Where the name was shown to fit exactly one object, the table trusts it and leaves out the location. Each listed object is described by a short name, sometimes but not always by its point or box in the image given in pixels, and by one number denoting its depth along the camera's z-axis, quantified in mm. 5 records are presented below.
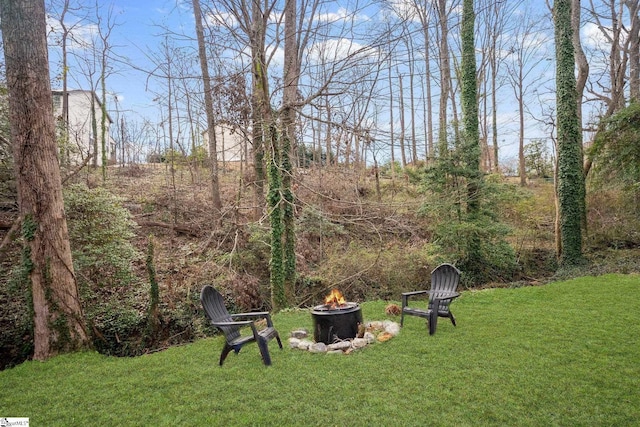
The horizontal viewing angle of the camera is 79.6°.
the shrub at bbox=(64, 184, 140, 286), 6516
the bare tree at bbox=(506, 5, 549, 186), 17953
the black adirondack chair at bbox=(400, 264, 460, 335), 4941
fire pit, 4691
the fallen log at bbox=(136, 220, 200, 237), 10250
